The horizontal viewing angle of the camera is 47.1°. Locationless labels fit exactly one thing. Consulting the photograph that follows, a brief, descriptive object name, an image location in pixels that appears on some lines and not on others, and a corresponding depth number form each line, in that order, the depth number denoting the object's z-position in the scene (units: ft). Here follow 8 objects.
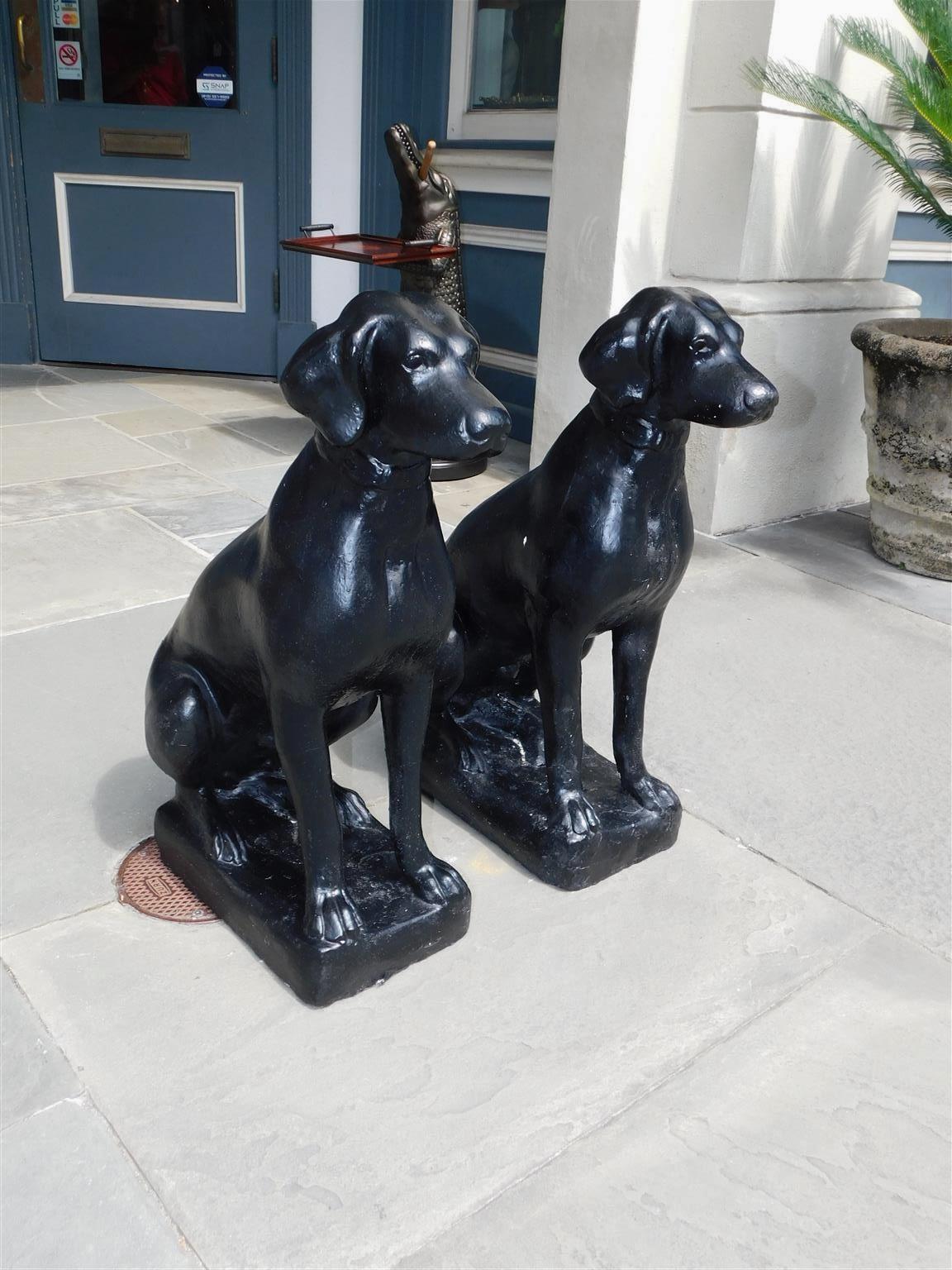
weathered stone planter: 12.86
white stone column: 13.30
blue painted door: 20.34
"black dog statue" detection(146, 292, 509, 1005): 4.71
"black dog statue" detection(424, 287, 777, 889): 5.82
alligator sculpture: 16.46
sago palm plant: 12.32
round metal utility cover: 6.56
